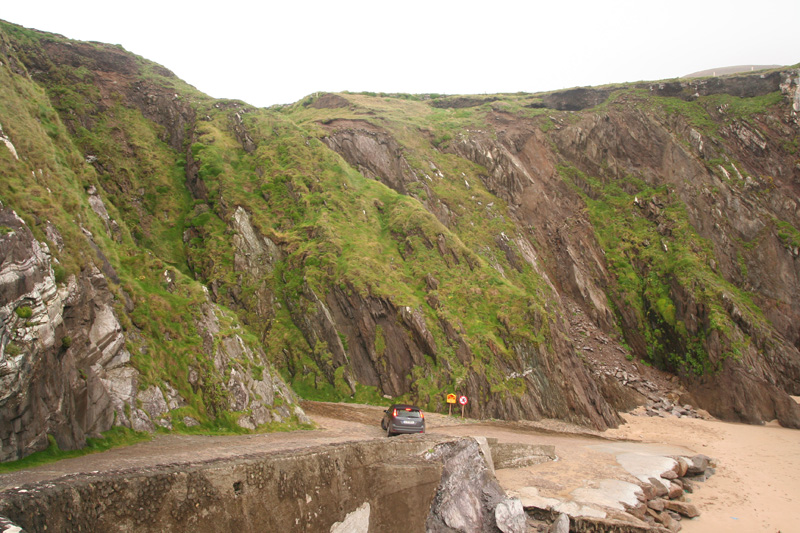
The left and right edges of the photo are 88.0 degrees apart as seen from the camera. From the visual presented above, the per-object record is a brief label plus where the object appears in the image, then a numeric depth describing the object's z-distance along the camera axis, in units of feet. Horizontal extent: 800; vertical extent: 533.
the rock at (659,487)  49.47
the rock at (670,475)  53.91
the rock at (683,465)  57.41
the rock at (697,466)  60.08
